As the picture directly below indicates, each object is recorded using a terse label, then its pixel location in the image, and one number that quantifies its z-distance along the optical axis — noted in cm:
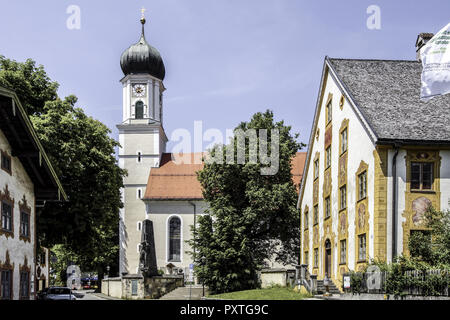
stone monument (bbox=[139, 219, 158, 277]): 4739
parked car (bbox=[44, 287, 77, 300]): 3181
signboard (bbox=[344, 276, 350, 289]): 2567
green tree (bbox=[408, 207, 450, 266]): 2317
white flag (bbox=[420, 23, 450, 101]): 1684
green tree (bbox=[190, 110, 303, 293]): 4444
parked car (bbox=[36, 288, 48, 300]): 3308
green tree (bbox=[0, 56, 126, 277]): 3222
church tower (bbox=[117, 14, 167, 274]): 7806
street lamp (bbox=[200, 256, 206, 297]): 4449
